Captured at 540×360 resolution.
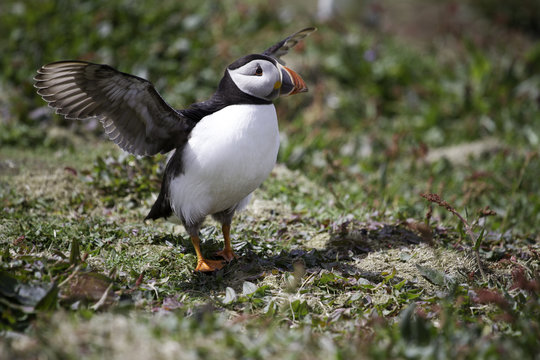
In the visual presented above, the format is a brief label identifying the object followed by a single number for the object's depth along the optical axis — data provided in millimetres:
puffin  6609
